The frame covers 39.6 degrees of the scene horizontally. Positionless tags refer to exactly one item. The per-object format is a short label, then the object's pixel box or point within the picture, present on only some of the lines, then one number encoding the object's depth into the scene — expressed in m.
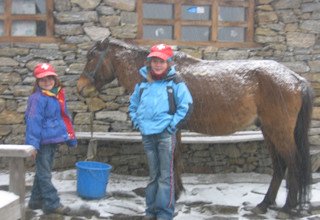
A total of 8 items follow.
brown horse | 4.95
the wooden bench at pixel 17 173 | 3.68
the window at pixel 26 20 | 6.55
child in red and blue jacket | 4.56
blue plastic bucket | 5.35
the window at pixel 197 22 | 6.82
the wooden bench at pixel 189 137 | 6.37
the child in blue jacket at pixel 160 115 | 4.32
